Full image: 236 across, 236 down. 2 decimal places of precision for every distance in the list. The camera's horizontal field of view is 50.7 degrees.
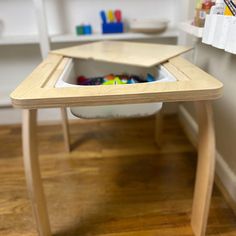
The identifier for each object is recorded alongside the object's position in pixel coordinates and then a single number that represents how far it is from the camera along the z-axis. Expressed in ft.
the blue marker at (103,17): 4.33
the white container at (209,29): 2.57
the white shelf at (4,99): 4.66
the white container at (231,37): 2.23
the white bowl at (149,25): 4.15
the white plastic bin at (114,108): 2.59
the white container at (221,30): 2.33
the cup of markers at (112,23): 4.38
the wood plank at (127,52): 2.77
